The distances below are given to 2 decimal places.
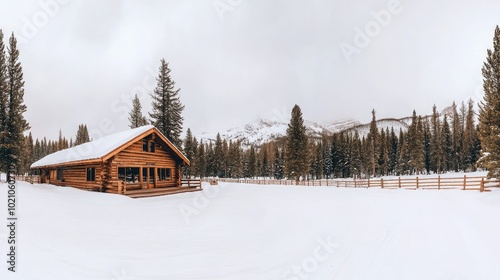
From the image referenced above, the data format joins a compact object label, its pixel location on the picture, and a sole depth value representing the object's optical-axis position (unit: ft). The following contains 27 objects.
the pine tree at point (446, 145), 221.87
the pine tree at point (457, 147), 224.12
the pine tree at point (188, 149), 201.41
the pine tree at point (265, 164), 309.22
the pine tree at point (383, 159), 245.45
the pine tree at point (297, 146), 157.89
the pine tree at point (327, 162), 258.41
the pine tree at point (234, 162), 286.66
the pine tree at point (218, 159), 266.90
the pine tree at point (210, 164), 264.93
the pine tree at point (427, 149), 233.14
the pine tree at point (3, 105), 87.92
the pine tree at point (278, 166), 283.18
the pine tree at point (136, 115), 151.84
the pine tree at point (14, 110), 89.76
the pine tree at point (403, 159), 236.84
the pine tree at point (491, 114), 71.77
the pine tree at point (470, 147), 197.98
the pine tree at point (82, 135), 250.80
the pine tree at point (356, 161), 245.45
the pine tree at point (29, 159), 265.36
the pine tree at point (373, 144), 225.15
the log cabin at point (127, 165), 64.95
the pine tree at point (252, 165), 282.56
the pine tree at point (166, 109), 111.24
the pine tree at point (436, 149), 212.23
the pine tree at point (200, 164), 240.61
